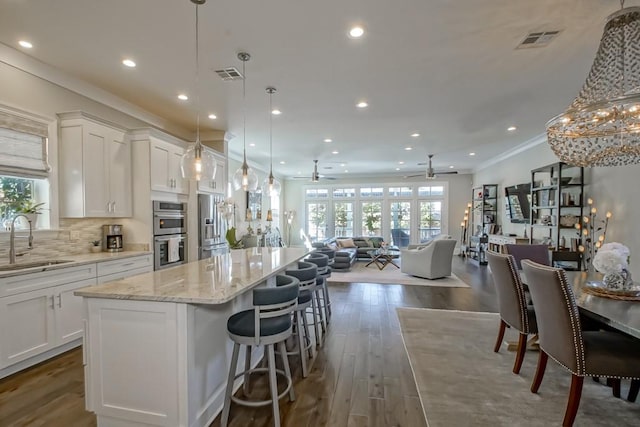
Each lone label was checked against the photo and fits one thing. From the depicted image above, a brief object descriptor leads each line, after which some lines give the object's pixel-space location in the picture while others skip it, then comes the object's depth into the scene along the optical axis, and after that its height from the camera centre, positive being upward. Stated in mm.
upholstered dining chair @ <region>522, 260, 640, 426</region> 1941 -917
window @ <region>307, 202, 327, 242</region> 12141 -517
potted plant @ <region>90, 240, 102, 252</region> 3873 -500
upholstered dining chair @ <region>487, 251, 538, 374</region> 2676 -856
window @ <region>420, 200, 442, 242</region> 10980 -420
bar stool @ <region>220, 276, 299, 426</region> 1976 -803
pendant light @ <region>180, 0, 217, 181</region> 2691 +384
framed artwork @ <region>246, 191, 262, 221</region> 9076 +115
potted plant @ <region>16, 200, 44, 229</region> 3152 -48
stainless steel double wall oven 4270 -396
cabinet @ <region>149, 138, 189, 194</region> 4227 +567
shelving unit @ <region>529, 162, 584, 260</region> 5258 +72
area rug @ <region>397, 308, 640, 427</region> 2109 -1447
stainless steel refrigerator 5012 -354
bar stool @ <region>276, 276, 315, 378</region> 2674 -1139
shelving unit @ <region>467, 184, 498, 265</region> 8555 -358
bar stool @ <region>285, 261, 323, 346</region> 2824 -640
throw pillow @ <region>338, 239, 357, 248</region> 8986 -1060
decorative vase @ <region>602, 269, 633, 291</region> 2455 -586
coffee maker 4002 -424
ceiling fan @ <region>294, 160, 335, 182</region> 8188 +826
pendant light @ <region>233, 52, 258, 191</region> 3574 +336
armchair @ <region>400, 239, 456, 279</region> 6355 -1110
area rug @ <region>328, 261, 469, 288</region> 6133 -1511
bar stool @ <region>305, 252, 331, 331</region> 3564 -790
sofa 7438 -1135
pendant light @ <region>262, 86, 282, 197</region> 4262 +291
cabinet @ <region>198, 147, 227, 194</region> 5348 +494
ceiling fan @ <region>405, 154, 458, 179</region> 7723 +858
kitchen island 1811 -886
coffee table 8039 -1336
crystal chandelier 2160 +732
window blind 2996 +614
